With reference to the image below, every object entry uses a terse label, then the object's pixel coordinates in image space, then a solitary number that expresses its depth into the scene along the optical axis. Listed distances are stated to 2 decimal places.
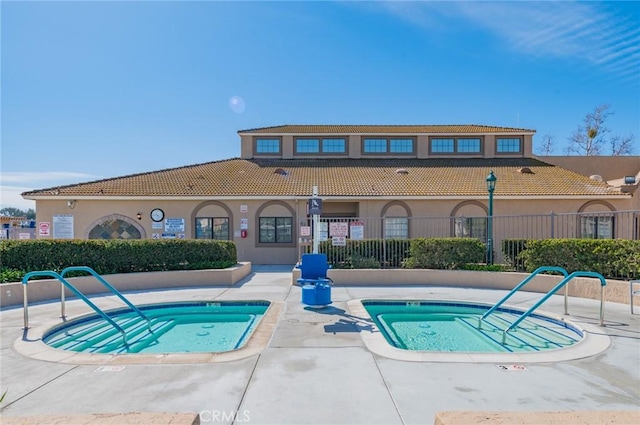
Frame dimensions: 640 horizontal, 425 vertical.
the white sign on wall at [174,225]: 18.89
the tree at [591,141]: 40.12
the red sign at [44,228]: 18.06
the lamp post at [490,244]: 13.88
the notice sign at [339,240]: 14.01
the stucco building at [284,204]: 18.50
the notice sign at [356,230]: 14.66
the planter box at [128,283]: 10.20
